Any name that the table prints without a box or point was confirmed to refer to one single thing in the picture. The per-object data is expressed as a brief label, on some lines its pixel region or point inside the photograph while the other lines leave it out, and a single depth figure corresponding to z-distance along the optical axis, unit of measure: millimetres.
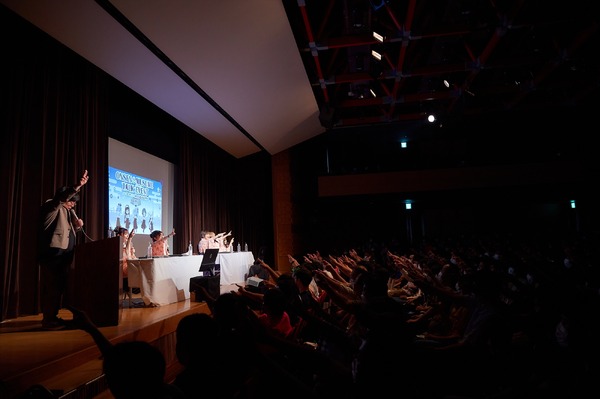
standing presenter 3740
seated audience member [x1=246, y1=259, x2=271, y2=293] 7924
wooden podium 3822
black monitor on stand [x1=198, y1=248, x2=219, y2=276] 5809
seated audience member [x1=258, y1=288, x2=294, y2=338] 2525
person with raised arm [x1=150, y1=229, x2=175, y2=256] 6285
